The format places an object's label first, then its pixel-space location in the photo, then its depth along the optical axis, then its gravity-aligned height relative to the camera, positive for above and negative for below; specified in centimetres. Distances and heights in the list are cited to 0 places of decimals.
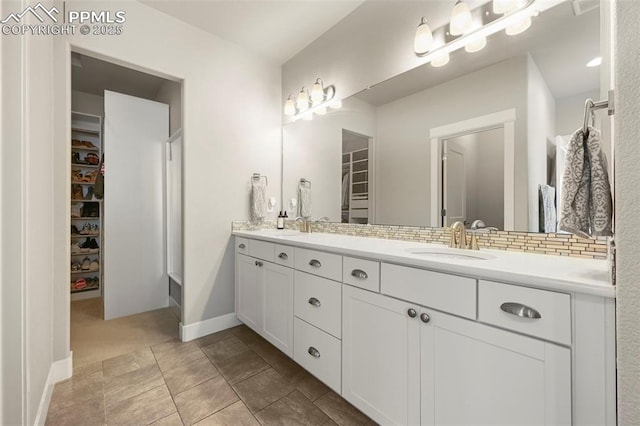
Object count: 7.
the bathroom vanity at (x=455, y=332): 73 -43
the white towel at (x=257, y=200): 247 +12
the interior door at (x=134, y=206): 256 +7
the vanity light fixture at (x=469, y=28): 126 +96
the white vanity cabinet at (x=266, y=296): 172 -61
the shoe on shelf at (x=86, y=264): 321 -61
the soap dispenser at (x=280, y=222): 258 -9
